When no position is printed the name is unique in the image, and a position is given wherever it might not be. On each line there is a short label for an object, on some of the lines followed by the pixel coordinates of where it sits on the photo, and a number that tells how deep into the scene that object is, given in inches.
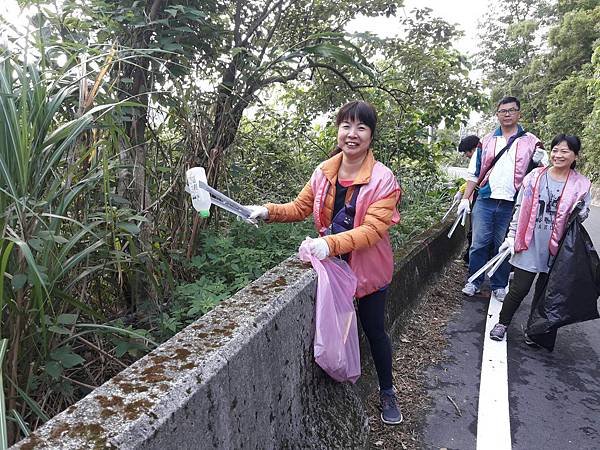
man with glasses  175.3
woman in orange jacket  87.9
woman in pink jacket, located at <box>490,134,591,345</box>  141.1
